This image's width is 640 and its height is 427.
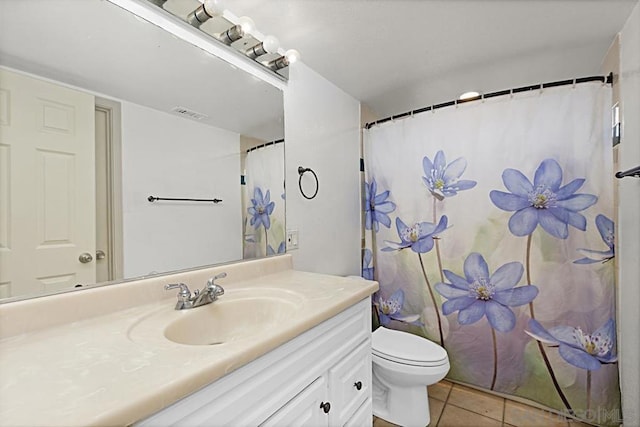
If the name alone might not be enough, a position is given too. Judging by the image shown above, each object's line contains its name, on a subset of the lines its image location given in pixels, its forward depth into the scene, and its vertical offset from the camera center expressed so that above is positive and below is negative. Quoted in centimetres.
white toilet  150 -86
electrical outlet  163 -15
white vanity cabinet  60 -46
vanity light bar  115 +80
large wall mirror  81 +23
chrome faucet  98 -29
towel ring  171 +24
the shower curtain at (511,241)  152 -18
